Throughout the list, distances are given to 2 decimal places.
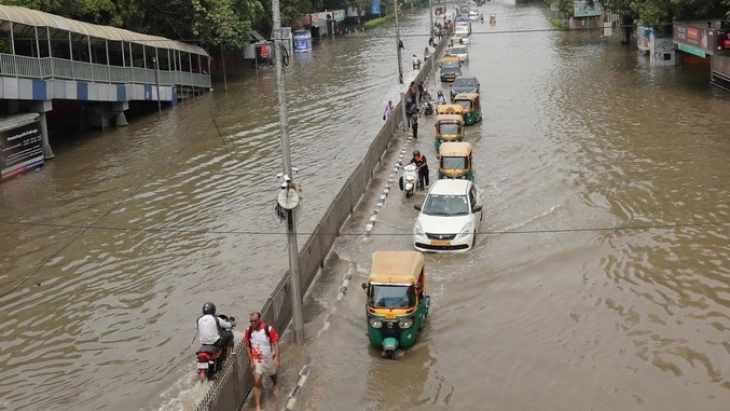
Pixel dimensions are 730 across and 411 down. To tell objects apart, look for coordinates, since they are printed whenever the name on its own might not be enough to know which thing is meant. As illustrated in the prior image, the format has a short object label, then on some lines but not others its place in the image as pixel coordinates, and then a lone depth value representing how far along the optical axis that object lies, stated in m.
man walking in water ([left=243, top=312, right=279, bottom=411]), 12.38
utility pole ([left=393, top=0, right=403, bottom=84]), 38.88
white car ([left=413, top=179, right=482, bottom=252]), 19.45
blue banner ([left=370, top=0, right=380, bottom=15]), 119.94
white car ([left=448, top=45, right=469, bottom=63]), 60.87
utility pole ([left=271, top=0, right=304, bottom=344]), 13.75
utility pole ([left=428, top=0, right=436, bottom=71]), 57.26
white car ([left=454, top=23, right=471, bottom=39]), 79.81
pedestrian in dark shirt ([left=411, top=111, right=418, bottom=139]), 33.84
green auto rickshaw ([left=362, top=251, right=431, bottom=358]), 14.06
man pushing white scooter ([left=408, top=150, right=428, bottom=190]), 25.48
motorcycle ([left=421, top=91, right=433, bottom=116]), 39.88
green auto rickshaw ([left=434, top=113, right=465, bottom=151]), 31.08
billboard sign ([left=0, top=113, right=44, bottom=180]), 28.61
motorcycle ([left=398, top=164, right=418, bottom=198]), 24.52
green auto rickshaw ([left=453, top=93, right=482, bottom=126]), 36.66
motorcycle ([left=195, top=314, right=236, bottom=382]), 12.92
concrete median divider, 11.42
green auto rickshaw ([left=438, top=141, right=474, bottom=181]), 25.34
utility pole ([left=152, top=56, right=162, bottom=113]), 43.97
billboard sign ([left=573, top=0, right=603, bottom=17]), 82.44
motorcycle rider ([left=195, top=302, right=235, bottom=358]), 12.79
